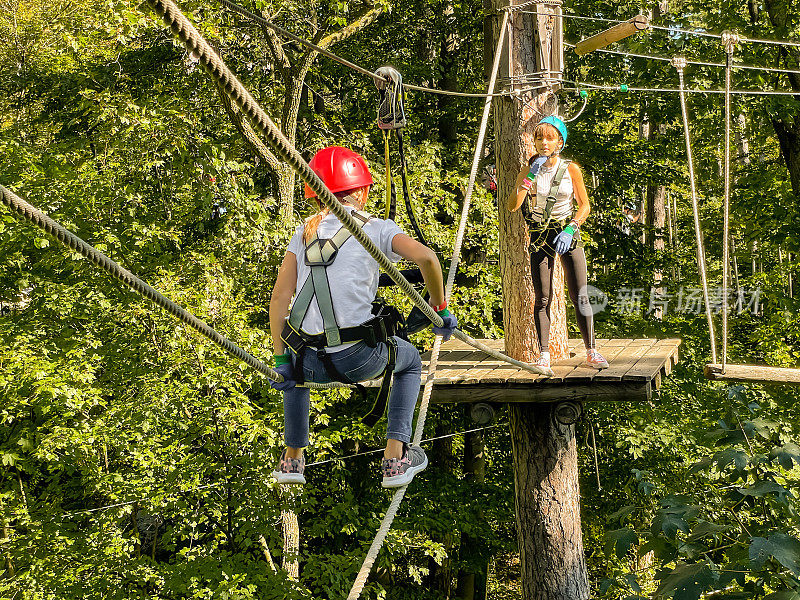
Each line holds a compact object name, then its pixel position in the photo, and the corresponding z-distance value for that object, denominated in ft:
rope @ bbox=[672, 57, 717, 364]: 15.48
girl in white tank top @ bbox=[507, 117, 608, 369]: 16.42
